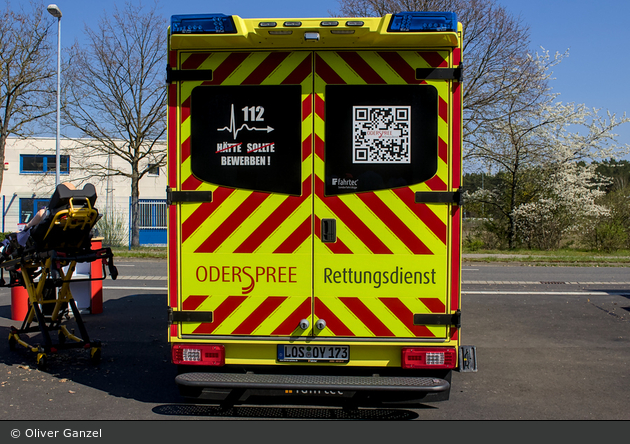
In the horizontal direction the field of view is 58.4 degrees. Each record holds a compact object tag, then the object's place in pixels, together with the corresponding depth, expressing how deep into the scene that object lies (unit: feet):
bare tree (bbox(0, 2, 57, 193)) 72.13
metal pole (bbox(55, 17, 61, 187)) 68.59
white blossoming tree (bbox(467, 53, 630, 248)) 81.82
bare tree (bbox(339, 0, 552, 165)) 70.64
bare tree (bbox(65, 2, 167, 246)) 75.00
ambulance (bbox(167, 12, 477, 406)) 13.91
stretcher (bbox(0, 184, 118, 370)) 18.44
